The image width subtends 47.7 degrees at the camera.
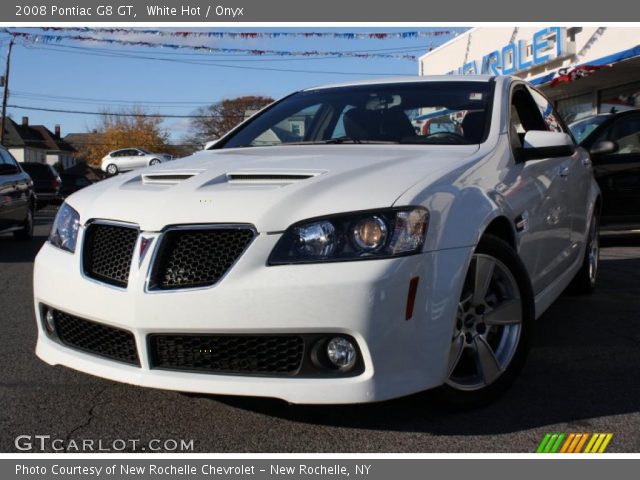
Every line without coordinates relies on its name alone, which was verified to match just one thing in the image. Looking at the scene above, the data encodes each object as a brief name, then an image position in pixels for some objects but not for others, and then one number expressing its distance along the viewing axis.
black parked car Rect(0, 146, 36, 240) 10.19
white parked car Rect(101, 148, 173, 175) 40.52
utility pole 39.00
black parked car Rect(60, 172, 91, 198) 28.34
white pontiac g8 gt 2.62
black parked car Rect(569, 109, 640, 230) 8.28
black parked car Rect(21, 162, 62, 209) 19.58
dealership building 14.48
